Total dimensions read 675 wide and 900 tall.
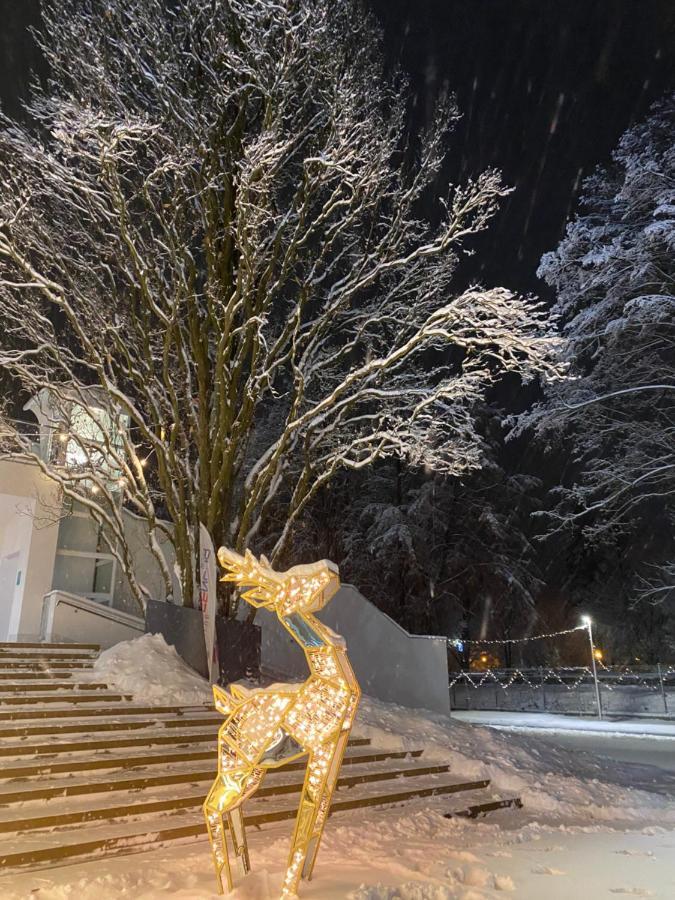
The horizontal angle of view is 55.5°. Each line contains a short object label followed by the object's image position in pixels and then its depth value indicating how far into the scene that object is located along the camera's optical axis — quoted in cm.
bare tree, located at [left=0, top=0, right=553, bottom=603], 1023
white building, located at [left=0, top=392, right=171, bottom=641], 1518
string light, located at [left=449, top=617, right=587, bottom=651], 2388
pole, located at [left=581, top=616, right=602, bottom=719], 1870
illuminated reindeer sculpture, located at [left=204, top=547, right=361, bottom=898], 364
